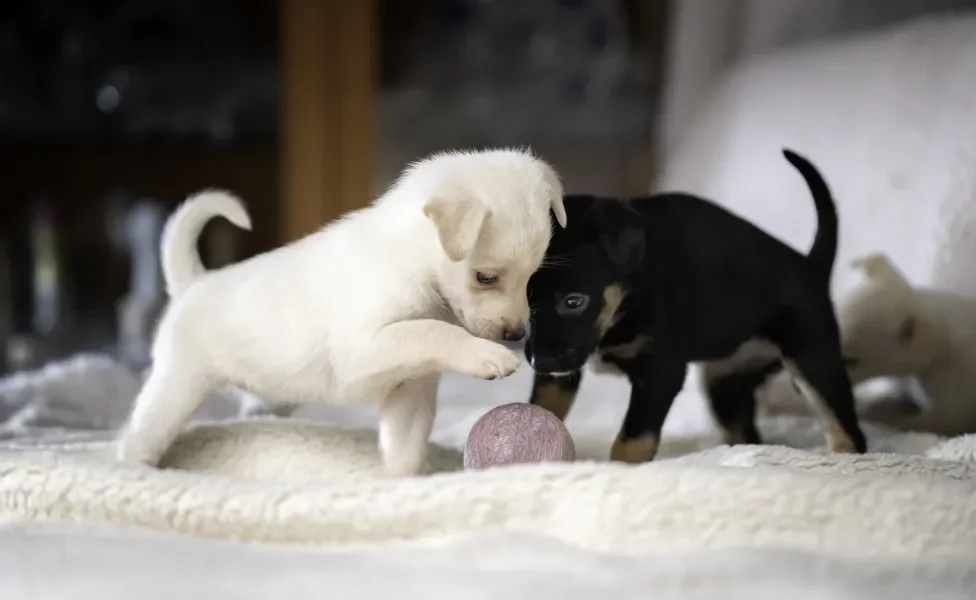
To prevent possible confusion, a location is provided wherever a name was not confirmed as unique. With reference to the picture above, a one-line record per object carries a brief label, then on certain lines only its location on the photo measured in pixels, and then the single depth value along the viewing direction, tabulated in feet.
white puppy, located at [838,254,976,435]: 4.78
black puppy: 3.45
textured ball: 3.13
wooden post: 8.36
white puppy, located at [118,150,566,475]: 3.18
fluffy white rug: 2.45
